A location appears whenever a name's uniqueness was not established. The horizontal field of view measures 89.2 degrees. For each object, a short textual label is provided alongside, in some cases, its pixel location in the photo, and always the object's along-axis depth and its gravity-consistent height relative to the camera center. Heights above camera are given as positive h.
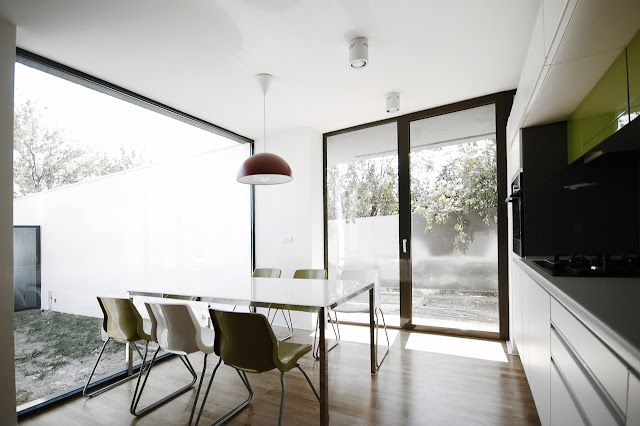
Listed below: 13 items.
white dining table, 2.12 -0.61
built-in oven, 2.75 +0.02
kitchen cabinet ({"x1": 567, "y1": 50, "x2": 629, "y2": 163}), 1.73 +0.64
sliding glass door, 3.91 +0.03
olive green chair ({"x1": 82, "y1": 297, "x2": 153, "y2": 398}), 2.54 -0.82
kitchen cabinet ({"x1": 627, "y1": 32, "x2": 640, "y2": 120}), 1.58 +0.70
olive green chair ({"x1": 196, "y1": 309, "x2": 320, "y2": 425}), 1.92 -0.76
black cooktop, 1.67 -0.28
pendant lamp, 2.90 +0.47
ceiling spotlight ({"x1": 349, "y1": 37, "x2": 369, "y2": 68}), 2.62 +1.35
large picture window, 2.57 +0.05
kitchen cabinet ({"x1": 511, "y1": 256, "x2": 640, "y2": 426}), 0.86 -0.54
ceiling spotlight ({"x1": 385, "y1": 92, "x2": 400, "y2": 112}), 3.69 +1.33
